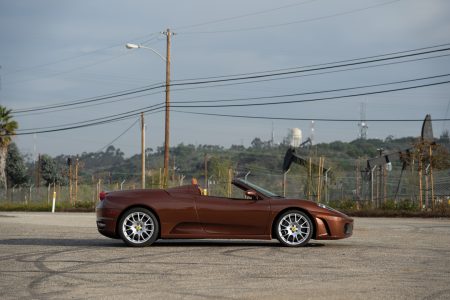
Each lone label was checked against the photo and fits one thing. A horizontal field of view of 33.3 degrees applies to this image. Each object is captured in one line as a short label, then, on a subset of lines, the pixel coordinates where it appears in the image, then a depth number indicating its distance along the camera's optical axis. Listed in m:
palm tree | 58.75
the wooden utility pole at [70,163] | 45.70
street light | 36.25
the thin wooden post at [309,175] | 35.73
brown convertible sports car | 12.11
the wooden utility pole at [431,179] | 29.30
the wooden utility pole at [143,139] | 42.33
